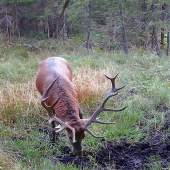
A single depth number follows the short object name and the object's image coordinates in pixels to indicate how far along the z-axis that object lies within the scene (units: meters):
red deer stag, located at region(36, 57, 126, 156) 3.71
